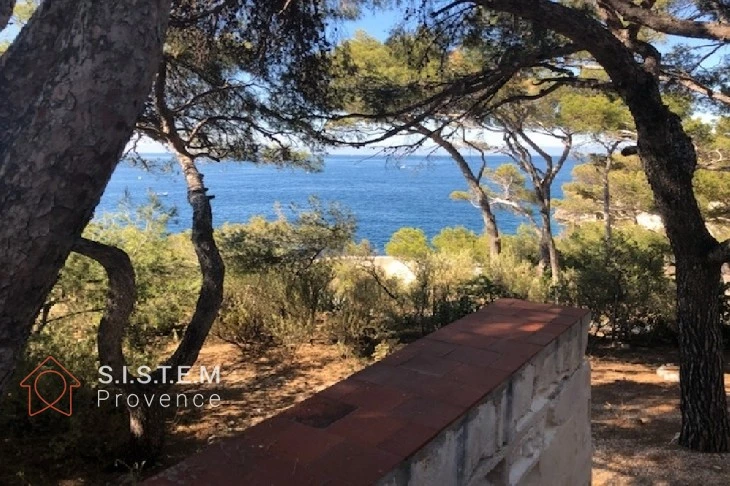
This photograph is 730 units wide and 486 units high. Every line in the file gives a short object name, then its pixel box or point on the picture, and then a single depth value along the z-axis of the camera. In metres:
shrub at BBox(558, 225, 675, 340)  6.80
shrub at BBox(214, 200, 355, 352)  5.84
